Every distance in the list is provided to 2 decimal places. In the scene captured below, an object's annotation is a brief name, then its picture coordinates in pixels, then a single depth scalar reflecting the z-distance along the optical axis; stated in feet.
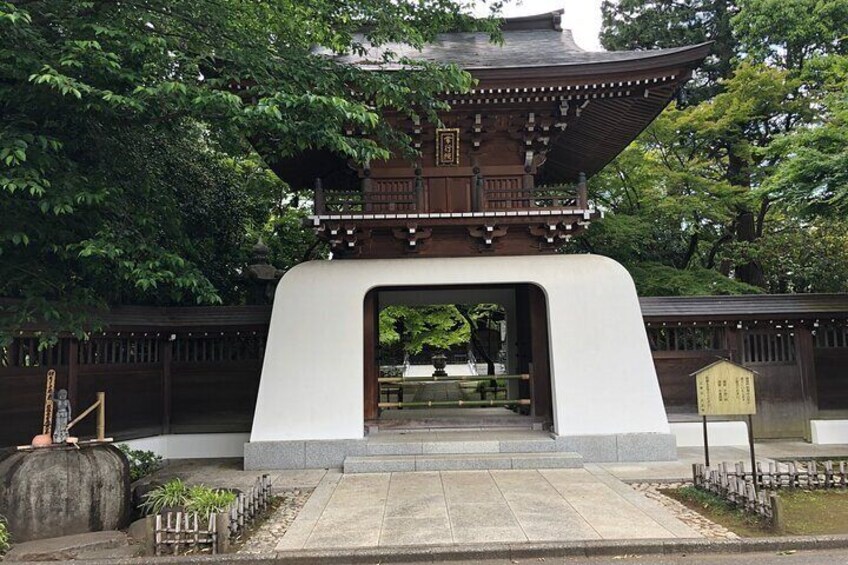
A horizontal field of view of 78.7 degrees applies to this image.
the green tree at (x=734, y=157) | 48.06
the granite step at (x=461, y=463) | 26.76
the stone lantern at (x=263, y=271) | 35.35
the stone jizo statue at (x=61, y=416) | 19.90
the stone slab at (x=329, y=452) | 27.78
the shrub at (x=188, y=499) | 17.71
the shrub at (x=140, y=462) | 25.69
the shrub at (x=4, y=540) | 17.07
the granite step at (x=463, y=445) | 28.09
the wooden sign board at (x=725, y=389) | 21.68
